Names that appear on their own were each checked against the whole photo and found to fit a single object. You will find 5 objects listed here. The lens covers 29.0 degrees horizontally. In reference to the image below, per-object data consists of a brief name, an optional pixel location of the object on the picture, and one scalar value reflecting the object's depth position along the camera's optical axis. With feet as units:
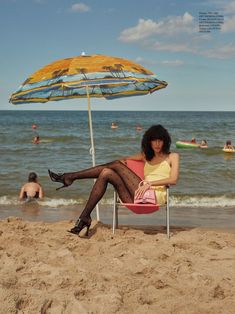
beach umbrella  16.31
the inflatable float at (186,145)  72.08
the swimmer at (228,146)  65.78
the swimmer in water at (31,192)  29.96
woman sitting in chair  15.30
